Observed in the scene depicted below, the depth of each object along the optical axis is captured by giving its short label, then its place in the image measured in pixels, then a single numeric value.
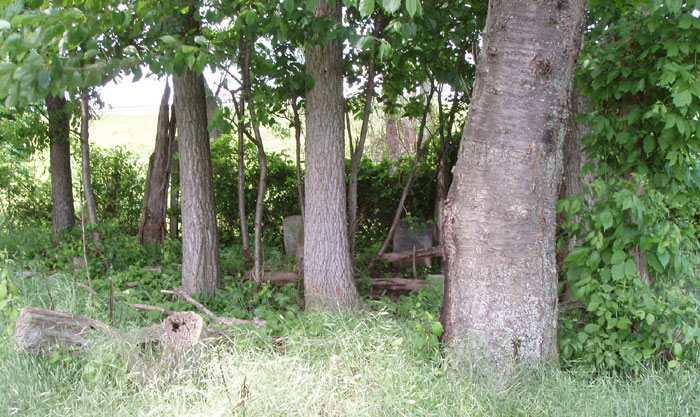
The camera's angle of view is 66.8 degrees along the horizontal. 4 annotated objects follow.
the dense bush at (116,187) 9.66
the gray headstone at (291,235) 7.92
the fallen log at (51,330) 3.42
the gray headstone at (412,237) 7.89
